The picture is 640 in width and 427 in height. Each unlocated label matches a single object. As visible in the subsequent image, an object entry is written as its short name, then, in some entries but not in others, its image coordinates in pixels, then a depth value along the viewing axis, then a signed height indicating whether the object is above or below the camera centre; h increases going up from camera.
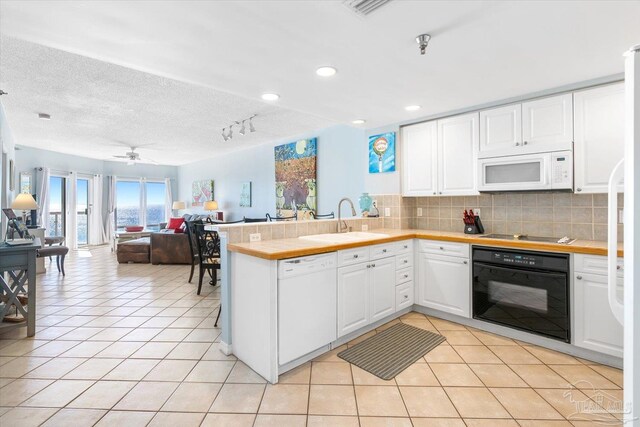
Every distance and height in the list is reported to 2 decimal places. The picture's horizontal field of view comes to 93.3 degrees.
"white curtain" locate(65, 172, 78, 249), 8.09 +0.03
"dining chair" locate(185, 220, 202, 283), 4.47 -0.31
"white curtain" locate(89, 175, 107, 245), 8.88 +0.00
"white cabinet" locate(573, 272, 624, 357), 2.21 -0.80
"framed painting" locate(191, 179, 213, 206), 9.13 +0.70
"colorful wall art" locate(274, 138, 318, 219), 5.91 +0.74
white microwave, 2.59 +0.38
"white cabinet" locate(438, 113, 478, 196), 3.17 +0.63
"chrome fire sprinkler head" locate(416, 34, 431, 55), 1.81 +1.04
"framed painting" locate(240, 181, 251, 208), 7.61 +0.49
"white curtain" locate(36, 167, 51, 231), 7.25 +0.49
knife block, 3.22 -0.16
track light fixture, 4.93 +1.56
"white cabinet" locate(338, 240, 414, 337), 2.54 -0.67
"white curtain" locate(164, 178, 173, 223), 10.41 +0.48
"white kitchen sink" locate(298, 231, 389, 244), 2.71 -0.23
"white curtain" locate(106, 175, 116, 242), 9.24 +0.19
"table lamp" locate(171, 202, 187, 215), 9.83 +0.29
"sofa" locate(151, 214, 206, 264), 6.01 -0.69
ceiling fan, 7.02 +1.38
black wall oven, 2.43 -0.67
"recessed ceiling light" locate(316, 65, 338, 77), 2.25 +1.08
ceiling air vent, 1.51 +1.06
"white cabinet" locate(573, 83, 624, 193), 2.39 +0.64
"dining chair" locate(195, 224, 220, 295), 4.14 -0.50
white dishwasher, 2.09 -0.67
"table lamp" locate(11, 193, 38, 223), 4.13 +0.16
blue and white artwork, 3.84 +0.79
